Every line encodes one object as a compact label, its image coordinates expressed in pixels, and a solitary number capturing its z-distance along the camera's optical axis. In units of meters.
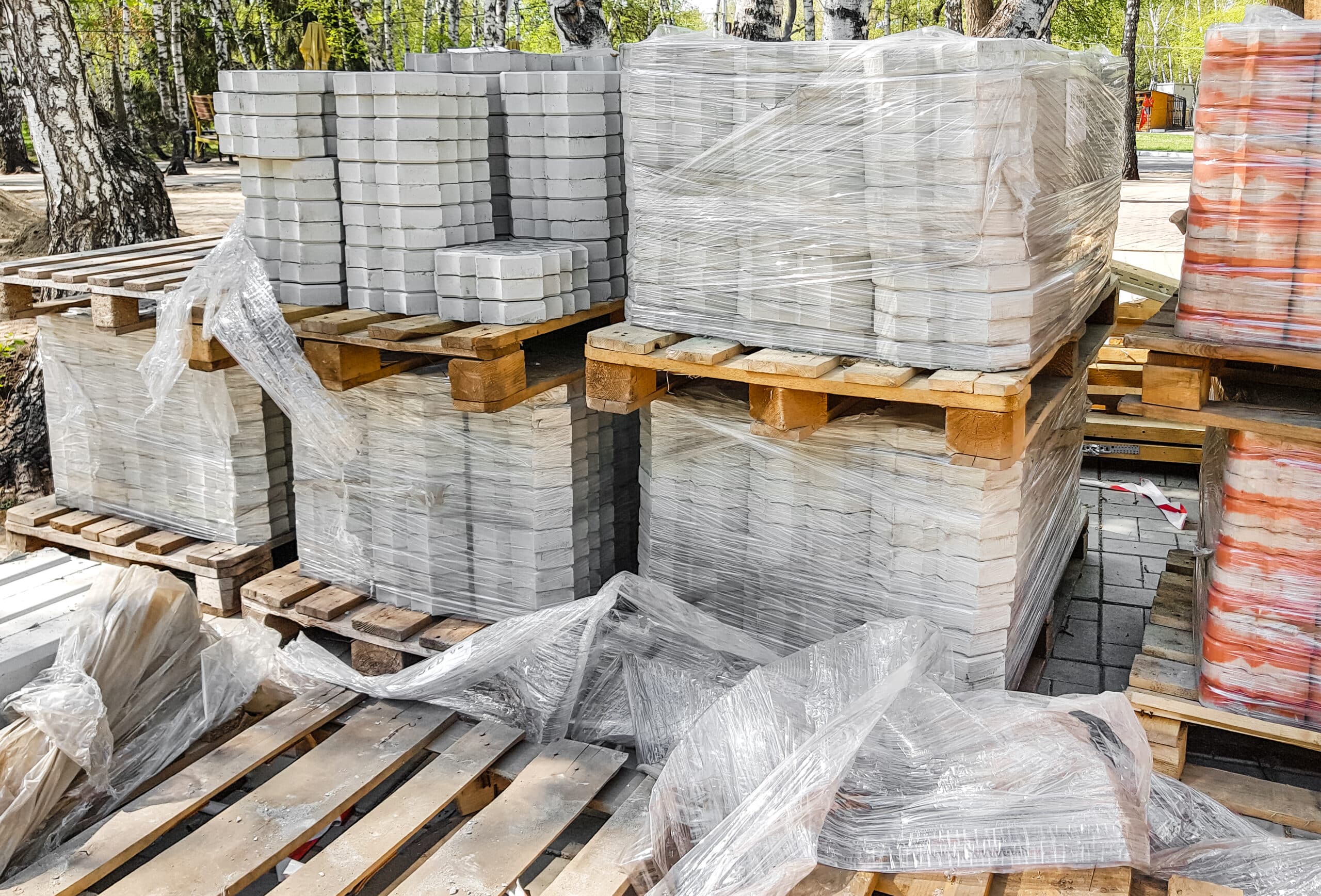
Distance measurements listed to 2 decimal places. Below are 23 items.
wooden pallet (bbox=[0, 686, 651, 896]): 3.10
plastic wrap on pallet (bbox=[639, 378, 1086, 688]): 3.55
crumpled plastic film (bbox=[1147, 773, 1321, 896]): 3.05
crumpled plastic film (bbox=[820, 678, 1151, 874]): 2.91
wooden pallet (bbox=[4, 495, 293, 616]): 4.89
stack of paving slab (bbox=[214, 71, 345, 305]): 4.16
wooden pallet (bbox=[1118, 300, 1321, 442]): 3.24
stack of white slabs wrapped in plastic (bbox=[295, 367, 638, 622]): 4.14
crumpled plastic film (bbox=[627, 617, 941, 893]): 3.04
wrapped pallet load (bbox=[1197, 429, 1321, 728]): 3.31
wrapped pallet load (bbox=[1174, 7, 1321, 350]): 3.07
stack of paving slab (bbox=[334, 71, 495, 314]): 3.94
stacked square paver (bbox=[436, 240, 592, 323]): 3.83
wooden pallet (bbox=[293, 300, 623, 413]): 3.73
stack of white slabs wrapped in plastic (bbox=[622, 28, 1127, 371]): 3.11
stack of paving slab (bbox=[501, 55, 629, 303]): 4.05
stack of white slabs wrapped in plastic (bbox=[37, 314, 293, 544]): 4.84
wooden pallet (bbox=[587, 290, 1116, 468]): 3.21
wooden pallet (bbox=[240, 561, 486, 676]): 4.25
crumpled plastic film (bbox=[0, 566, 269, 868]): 3.22
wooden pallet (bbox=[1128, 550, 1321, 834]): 3.45
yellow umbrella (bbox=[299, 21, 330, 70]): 5.04
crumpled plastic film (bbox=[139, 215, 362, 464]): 4.07
